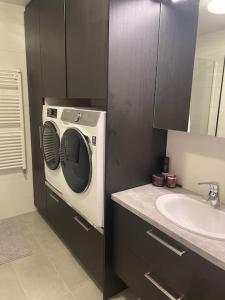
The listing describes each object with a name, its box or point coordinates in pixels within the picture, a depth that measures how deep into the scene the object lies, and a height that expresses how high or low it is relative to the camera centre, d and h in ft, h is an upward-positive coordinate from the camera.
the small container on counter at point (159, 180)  5.31 -1.70
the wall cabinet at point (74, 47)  4.30 +1.30
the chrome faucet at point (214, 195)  4.32 -1.63
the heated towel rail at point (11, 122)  7.78 -0.67
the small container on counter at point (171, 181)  5.28 -1.71
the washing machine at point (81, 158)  4.62 -1.21
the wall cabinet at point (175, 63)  4.55 +0.96
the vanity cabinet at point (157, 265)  3.17 -2.60
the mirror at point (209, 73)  4.15 +0.70
